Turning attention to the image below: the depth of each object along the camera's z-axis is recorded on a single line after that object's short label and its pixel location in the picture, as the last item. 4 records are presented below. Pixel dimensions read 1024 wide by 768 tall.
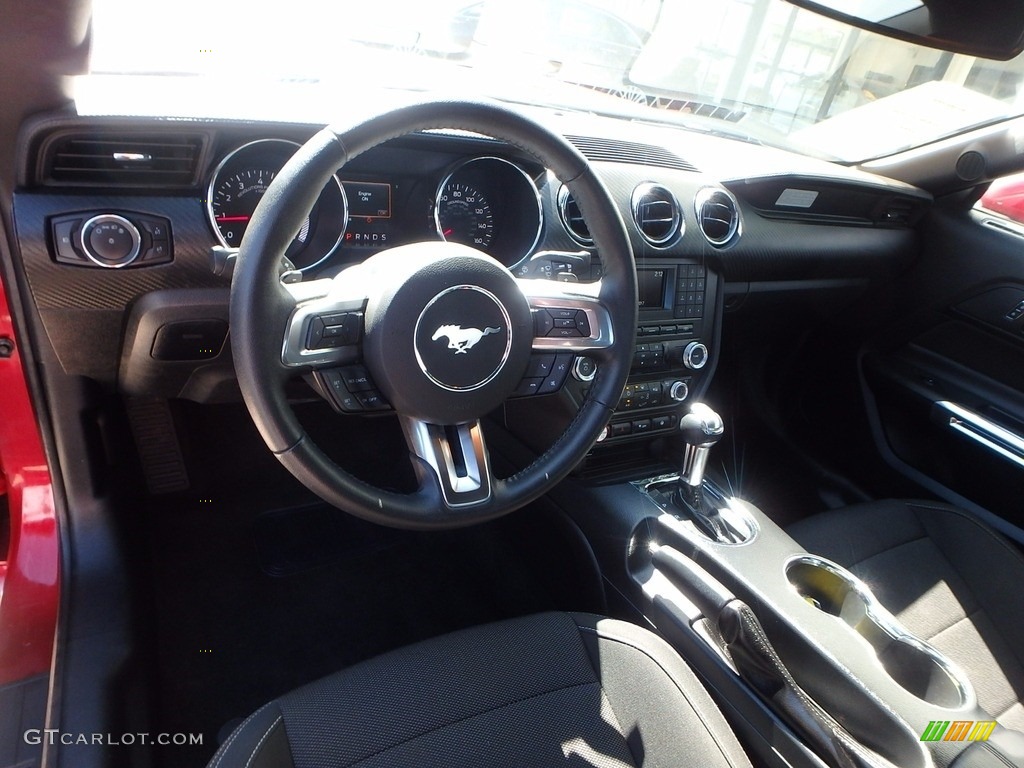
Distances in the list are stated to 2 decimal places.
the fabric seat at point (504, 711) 1.12
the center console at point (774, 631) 1.30
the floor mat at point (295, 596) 1.87
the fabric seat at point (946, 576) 1.62
